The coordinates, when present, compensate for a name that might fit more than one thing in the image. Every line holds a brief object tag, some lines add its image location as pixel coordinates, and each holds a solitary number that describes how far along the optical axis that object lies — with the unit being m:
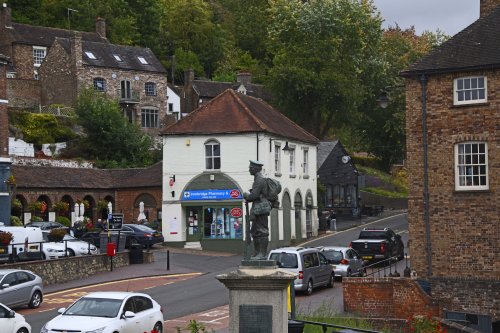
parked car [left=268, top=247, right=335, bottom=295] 32.28
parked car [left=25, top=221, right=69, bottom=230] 46.94
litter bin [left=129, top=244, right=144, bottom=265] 42.12
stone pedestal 16.94
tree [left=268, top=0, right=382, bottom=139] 71.12
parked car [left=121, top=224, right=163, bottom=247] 46.78
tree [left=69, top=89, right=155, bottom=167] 66.94
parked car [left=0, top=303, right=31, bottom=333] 23.16
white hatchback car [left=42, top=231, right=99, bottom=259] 39.23
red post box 39.47
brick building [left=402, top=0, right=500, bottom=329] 31.70
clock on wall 68.81
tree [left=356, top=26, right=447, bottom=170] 79.56
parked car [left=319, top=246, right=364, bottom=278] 37.22
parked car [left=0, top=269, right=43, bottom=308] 28.70
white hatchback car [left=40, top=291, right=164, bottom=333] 22.03
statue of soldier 18.08
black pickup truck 41.50
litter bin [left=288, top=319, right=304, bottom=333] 19.02
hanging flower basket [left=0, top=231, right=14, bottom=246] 37.19
